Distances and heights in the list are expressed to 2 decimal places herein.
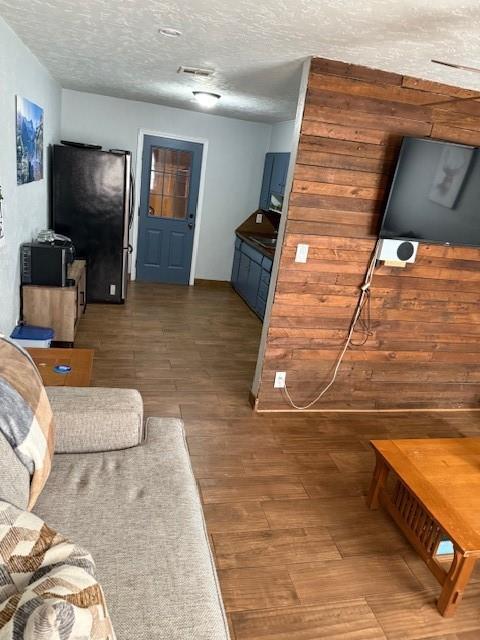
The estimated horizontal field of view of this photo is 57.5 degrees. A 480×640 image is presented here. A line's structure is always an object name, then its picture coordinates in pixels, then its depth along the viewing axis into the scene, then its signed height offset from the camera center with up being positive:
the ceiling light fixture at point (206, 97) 4.02 +0.79
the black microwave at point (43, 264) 3.35 -0.76
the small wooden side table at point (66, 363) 2.24 -1.05
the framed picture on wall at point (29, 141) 2.97 +0.13
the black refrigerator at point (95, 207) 4.47 -0.39
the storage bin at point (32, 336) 3.07 -1.21
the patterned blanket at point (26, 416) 1.29 -0.76
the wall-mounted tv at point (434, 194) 2.62 +0.13
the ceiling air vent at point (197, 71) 3.04 +0.75
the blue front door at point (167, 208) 5.67 -0.38
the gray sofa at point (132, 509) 1.10 -1.02
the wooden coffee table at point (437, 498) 1.70 -1.14
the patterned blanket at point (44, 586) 0.68 -0.73
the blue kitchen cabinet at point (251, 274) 5.02 -1.01
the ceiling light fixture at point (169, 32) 2.21 +0.72
